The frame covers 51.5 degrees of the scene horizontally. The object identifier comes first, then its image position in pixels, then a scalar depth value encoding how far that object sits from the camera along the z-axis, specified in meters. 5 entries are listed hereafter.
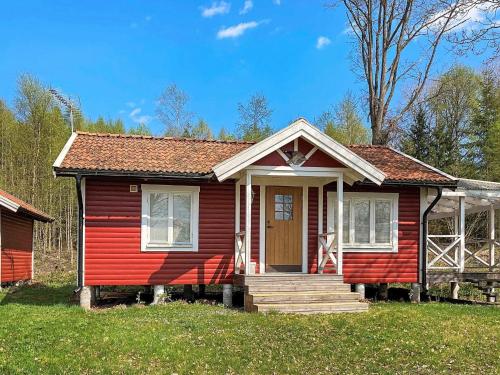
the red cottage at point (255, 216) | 11.82
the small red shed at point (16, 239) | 17.16
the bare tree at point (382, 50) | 23.28
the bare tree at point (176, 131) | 33.91
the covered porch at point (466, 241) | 13.90
